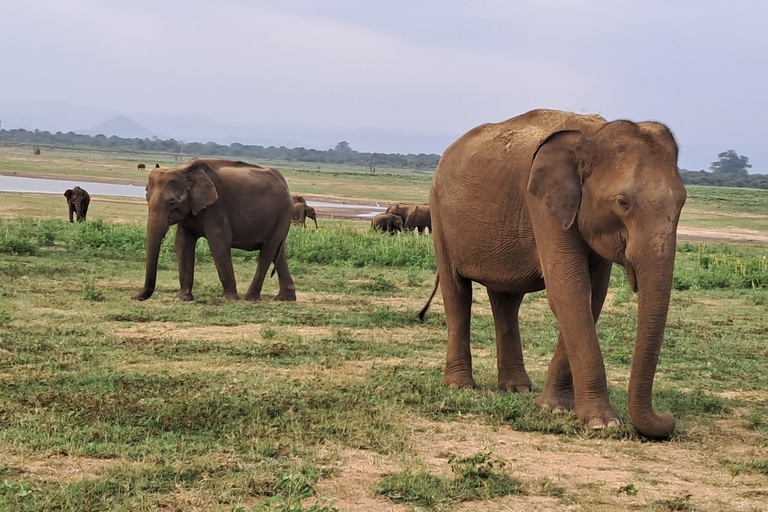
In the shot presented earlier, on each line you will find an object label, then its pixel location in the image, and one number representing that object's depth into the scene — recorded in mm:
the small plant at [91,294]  14812
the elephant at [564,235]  7430
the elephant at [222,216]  15445
